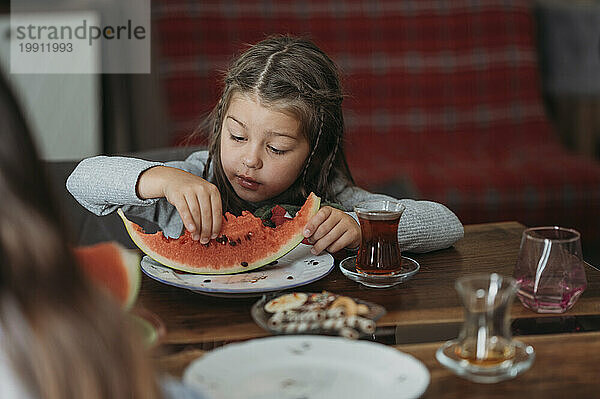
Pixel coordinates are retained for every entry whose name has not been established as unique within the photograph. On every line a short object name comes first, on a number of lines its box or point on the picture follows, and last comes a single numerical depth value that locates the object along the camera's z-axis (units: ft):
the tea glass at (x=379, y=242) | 4.33
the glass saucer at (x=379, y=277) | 4.22
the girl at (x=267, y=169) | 4.71
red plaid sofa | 12.06
